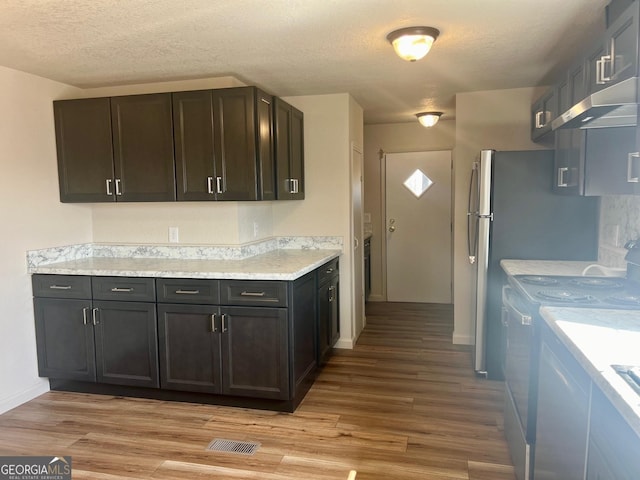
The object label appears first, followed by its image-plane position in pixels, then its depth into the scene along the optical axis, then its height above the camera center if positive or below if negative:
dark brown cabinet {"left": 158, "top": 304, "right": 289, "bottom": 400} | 2.96 -0.97
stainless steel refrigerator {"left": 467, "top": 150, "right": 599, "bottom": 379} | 3.29 -0.19
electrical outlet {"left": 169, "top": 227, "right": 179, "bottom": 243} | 3.65 -0.26
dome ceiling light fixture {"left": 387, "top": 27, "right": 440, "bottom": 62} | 2.55 +0.87
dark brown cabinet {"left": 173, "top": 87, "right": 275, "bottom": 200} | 3.20 +0.40
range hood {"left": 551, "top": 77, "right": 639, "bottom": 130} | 1.59 +0.31
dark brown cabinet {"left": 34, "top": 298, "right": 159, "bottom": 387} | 3.17 -0.96
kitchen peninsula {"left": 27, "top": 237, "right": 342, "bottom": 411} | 2.97 -0.84
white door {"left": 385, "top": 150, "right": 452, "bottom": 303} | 5.92 -0.38
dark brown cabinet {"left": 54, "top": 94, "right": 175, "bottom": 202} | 3.36 +0.39
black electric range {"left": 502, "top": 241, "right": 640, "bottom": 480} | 2.00 -0.56
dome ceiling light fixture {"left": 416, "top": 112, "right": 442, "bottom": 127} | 5.07 +0.87
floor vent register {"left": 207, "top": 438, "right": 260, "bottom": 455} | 2.58 -1.38
